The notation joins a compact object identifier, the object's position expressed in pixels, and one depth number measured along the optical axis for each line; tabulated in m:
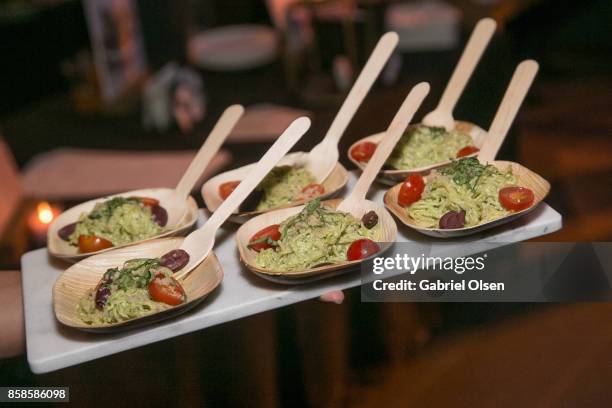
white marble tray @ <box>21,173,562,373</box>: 1.23
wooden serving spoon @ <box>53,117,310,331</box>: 1.28
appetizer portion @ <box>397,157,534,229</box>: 1.38
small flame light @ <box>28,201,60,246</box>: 1.62
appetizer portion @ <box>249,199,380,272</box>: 1.32
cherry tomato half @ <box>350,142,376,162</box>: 1.66
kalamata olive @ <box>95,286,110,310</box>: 1.24
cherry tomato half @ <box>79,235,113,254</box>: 1.42
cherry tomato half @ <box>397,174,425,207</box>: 1.46
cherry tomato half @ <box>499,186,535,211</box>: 1.38
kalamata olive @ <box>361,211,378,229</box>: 1.40
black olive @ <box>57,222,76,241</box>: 1.52
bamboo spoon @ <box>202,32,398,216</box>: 1.63
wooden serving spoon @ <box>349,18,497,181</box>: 1.70
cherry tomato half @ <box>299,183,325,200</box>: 1.53
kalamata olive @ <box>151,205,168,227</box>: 1.53
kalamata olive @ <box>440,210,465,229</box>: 1.34
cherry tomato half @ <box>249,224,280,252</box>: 1.39
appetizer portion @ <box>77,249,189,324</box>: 1.23
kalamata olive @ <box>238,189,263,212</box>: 1.53
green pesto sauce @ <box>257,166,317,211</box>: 1.57
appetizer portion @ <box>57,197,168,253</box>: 1.48
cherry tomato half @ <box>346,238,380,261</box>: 1.29
